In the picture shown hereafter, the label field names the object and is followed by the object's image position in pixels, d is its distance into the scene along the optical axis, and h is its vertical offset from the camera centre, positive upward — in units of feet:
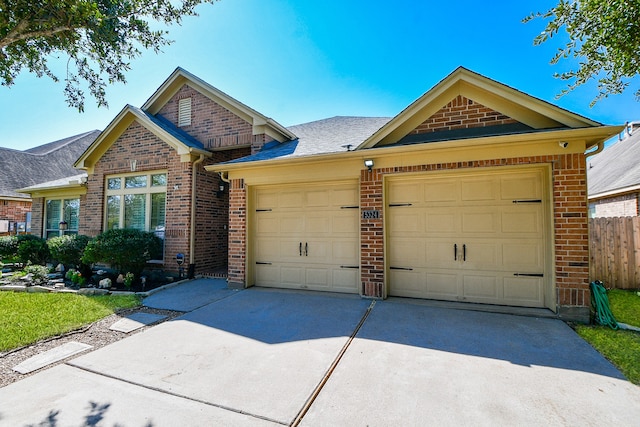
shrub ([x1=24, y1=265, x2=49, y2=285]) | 25.22 -4.31
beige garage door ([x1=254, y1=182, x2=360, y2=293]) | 20.62 -0.72
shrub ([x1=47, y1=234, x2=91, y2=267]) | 27.17 -2.06
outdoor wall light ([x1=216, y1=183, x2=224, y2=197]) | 30.76 +3.94
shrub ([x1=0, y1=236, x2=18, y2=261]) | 36.35 -2.50
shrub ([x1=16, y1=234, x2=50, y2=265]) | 33.09 -2.85
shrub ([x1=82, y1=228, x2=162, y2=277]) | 24.09 -1.94
